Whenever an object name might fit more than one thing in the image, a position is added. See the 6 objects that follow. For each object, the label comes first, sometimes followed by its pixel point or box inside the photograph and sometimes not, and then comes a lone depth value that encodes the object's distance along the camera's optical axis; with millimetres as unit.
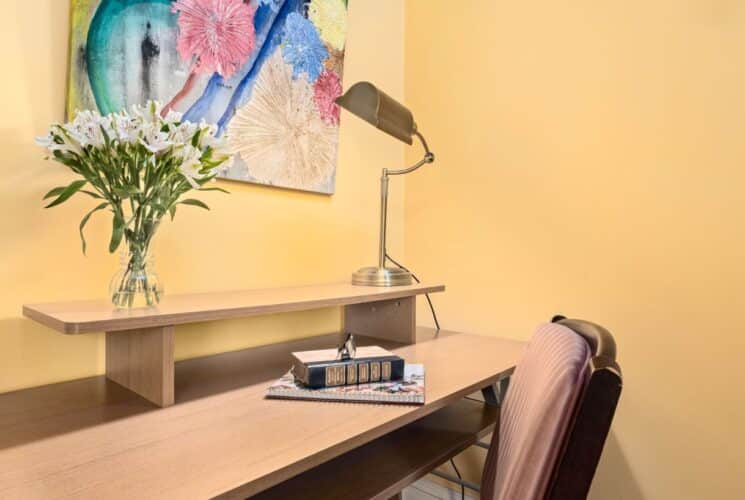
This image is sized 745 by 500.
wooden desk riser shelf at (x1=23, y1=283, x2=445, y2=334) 729
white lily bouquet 796
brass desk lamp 1235
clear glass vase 850
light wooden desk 566
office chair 546
